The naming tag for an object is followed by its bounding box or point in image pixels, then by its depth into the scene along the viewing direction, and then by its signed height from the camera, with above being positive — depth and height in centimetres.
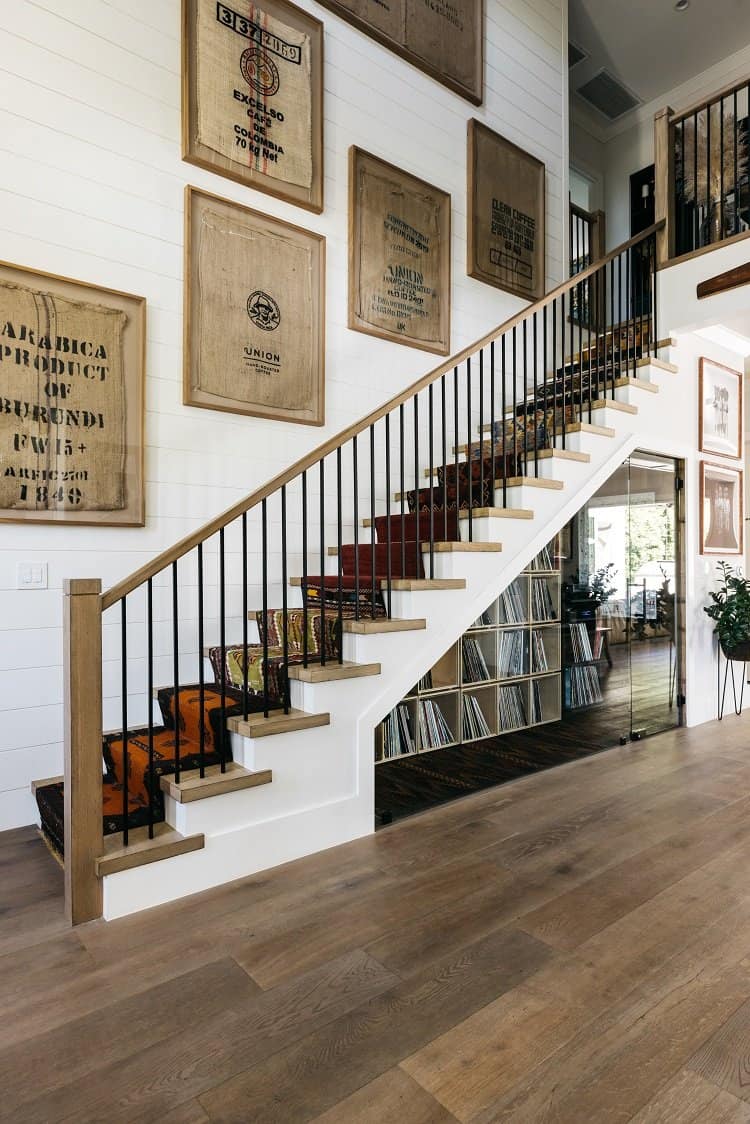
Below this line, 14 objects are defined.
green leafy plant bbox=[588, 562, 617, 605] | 460 -13
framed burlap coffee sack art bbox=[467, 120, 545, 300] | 502 +264
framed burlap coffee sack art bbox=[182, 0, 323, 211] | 358 +257
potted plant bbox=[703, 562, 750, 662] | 492 -39
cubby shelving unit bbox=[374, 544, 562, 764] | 419 -78
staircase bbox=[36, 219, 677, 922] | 234 -35
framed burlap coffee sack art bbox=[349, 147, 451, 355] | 429 +200
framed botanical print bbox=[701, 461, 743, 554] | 508 +41
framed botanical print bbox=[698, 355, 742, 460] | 495 +114
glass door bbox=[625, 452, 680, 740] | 462 -20
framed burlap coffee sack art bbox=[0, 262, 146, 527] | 298 +73
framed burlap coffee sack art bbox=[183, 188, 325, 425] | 355 +135
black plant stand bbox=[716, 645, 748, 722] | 521 -98
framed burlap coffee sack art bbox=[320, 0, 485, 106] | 440 +356
